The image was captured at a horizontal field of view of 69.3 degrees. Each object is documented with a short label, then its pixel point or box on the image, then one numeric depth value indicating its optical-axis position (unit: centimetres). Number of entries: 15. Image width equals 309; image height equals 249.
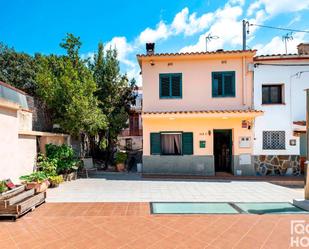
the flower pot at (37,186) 752
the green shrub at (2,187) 646
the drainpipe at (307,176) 707
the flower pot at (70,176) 1111
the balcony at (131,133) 2517
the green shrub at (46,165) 994
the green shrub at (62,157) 1077
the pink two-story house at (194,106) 1272
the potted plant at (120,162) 1386
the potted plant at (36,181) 759
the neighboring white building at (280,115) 1267
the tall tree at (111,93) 1487
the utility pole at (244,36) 1596
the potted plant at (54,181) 959
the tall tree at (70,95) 1149
